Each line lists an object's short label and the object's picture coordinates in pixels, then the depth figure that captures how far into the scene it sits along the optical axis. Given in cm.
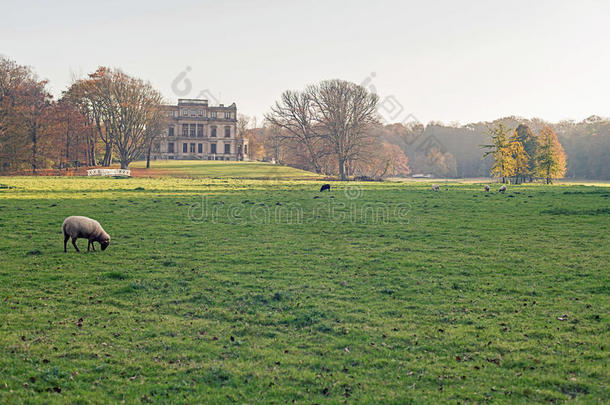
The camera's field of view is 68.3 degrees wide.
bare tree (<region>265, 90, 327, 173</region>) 8488
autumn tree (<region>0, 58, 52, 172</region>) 6300
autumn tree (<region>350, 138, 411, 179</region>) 8236
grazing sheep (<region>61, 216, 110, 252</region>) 1616
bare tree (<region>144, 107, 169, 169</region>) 8431
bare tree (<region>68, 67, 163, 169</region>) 7688
